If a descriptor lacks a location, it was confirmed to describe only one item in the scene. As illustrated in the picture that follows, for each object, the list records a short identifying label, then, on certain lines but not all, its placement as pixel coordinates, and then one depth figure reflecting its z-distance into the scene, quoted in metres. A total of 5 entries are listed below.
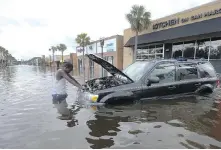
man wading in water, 5.45
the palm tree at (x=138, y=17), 21.25
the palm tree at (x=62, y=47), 72.00
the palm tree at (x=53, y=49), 83.44
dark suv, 5.49
